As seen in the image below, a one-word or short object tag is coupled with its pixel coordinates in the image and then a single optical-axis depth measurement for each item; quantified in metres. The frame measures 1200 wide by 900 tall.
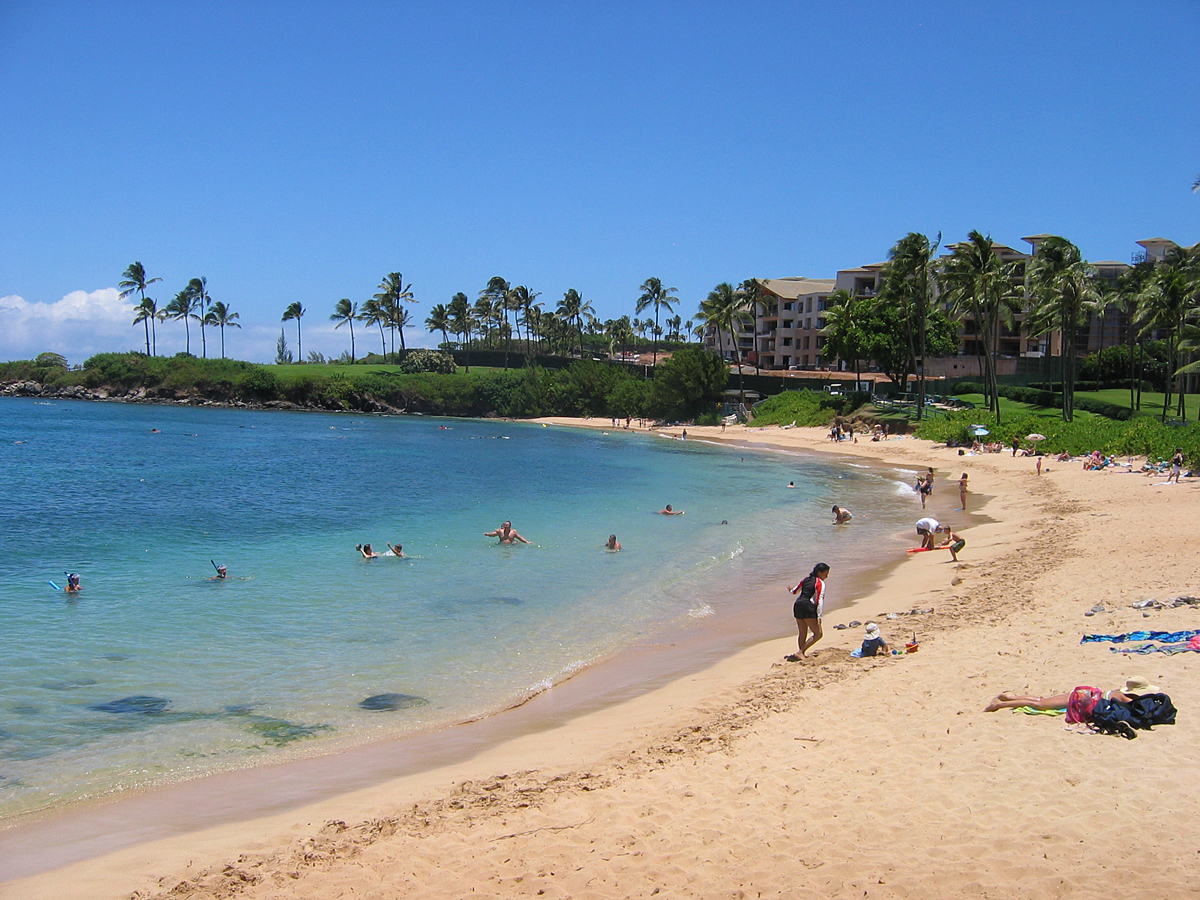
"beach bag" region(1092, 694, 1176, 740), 7.49
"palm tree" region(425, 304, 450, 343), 127.32
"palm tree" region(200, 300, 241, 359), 134.62
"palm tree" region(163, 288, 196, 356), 129.75
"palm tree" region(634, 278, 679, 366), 113.38
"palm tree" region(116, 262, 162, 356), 122.75
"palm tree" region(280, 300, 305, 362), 142.12
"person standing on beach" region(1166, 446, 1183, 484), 27.64
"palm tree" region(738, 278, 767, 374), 80.69
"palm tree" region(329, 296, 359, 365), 133.25
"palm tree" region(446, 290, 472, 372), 126.56
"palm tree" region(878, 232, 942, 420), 55.19
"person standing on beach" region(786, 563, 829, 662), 11.71
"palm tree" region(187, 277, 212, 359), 131.62
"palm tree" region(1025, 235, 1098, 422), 45.75
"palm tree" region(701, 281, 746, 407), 79.44
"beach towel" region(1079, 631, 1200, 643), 10.10
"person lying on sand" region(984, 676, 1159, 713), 7.74
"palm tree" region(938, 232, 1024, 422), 50.38
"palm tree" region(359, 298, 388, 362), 123.00
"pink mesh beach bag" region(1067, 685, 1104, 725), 7.81
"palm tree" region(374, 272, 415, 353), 121.00
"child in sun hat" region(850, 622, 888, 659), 11.28
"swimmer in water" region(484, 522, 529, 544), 23.27
